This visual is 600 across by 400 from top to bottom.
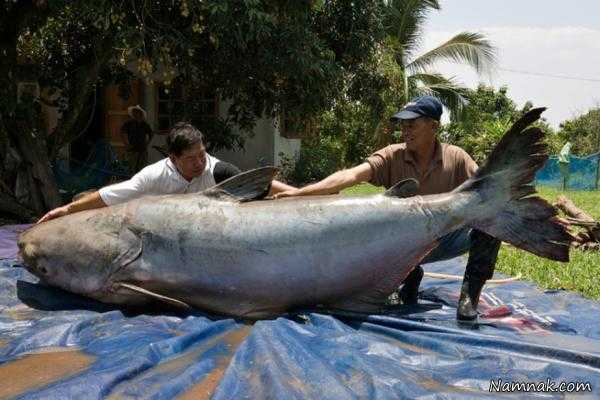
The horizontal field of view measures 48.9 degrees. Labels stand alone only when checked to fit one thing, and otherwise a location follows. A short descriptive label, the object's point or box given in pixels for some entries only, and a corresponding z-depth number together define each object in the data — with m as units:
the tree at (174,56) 7.64
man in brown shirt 3.93
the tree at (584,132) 31.14
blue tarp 2.47
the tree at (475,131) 19.09
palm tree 18.00
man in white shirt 4.00
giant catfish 3.34
